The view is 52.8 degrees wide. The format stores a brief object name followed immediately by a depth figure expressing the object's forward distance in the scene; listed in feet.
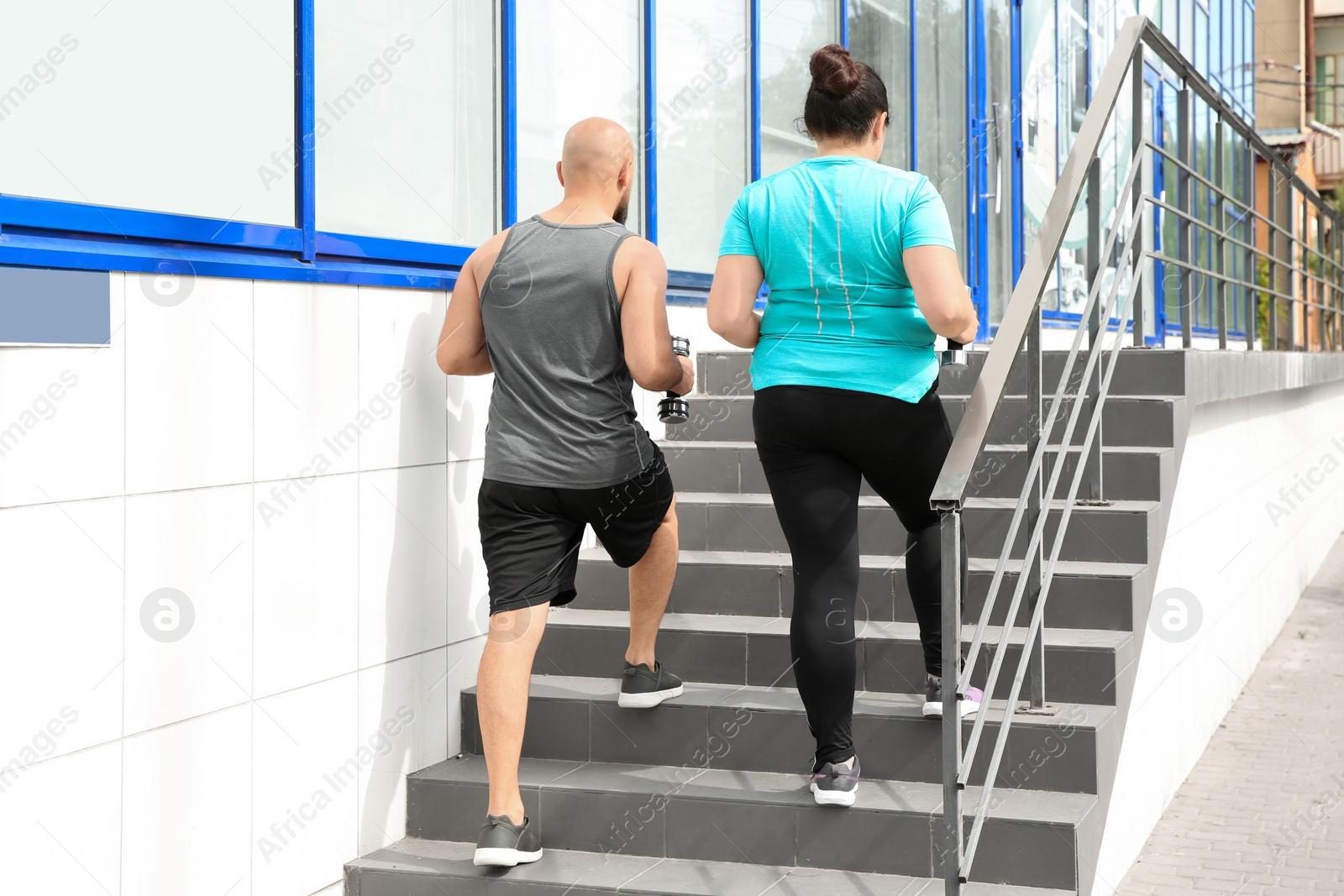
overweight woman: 9.93
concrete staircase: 10.53
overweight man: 10.84
